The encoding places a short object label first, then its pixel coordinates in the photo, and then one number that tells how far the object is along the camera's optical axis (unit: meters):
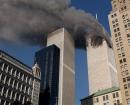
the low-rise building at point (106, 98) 152.31
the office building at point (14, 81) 121.11
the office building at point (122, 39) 131.71
